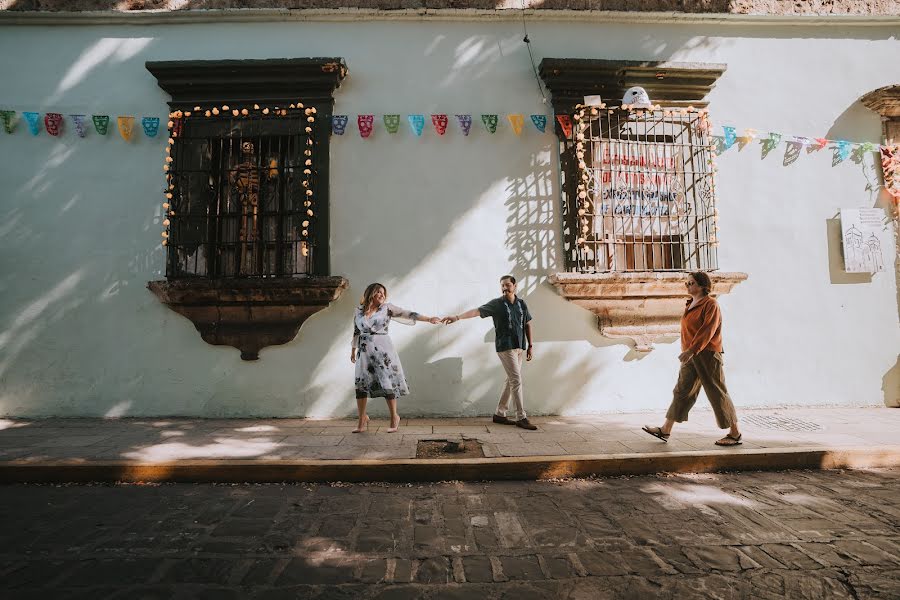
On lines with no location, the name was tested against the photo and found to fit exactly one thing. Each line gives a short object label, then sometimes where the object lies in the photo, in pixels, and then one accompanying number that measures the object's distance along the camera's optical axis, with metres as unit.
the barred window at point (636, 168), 5.98
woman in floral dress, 5.10
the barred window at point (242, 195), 5.94
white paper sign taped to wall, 6.23
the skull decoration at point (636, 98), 5.93
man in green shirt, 5.36
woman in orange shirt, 4.46
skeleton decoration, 6.12
